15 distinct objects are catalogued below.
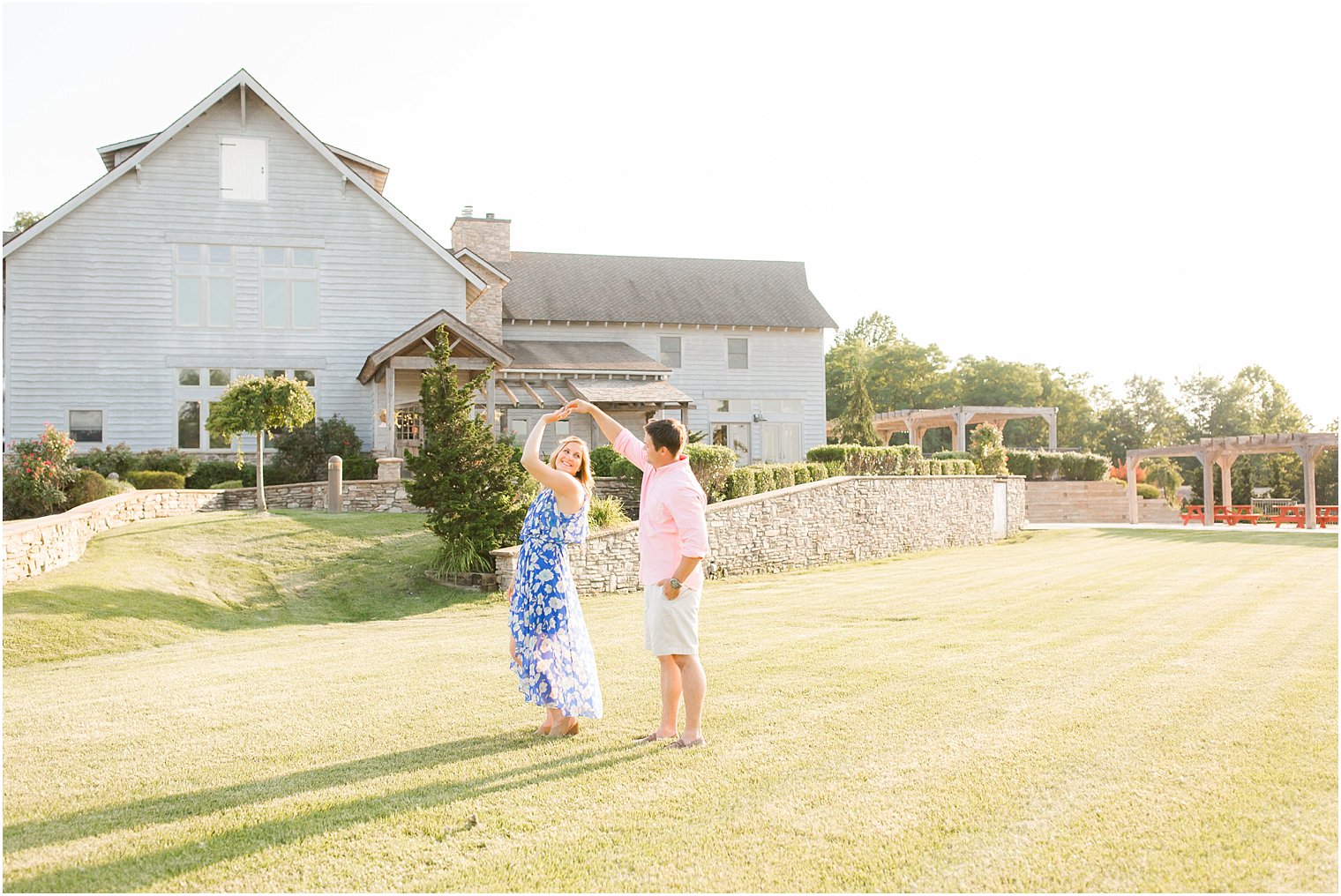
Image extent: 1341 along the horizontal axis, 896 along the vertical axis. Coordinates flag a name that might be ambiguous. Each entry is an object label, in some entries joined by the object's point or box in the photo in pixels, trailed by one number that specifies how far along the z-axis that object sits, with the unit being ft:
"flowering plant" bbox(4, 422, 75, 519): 53.83
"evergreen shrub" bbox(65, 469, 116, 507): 57.93
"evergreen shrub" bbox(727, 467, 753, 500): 63.67
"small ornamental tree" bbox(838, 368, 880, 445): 108.99
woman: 20.15
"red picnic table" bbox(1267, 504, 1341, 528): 106.63
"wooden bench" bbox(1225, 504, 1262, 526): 109.40
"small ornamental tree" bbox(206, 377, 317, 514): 59.98
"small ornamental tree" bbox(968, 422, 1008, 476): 104.32
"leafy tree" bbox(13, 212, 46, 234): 141.49
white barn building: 81.92
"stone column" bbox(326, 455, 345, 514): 67.05
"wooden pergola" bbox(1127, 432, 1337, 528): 97.25
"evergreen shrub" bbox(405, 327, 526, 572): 50.44
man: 19.19
